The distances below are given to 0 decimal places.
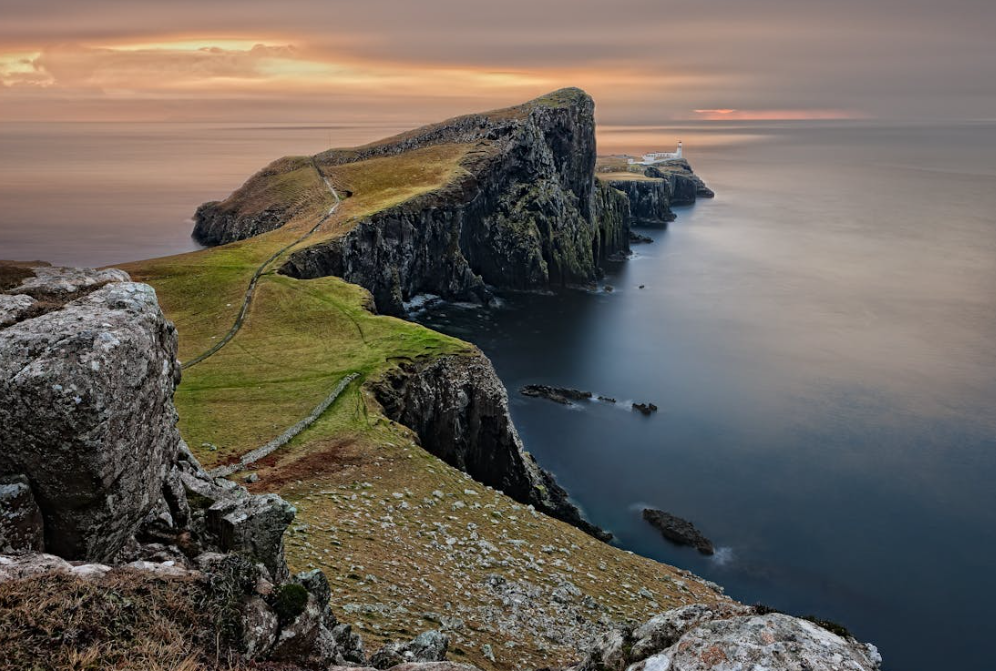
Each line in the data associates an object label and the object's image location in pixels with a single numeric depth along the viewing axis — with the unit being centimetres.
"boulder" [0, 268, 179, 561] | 1520
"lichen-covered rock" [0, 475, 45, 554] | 1502
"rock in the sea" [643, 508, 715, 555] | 6365
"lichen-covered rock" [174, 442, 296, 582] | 2077
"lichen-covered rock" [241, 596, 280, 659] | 1486
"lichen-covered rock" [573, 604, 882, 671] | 1311
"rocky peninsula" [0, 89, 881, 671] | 1430
